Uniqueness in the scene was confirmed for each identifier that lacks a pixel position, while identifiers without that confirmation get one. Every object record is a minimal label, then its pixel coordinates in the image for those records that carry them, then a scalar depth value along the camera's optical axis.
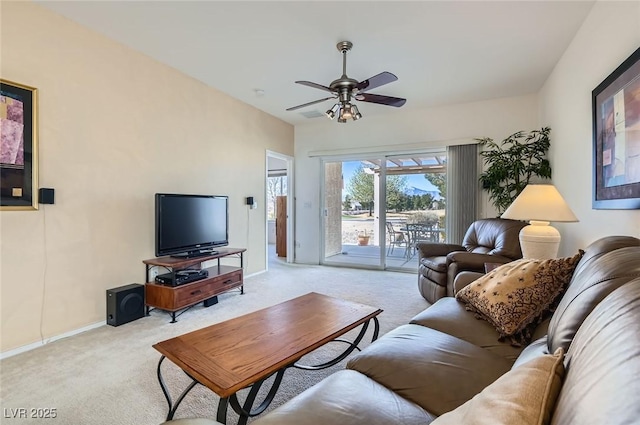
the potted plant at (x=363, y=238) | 5.71
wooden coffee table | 1.30
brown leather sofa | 0.56
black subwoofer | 2.84
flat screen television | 3.20
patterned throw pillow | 1.47
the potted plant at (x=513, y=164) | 3.95
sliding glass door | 5.12
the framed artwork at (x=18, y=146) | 2.27
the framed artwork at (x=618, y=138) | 1.76
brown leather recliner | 2.97
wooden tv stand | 2.99
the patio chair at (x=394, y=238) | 5.37
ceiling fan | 2.77
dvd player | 3.06
